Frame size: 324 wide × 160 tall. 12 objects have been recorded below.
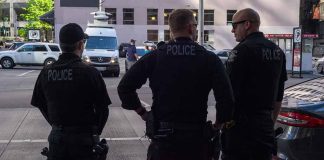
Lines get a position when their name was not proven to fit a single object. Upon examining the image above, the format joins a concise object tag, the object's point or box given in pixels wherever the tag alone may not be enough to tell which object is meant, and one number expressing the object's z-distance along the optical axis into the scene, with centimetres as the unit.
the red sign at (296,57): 2684
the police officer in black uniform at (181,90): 369
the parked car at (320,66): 2978
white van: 2398
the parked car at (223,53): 3131
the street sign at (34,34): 4642
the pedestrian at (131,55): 2380
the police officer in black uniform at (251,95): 423
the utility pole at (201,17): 2909
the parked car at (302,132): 479
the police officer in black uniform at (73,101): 391
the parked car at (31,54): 3058
